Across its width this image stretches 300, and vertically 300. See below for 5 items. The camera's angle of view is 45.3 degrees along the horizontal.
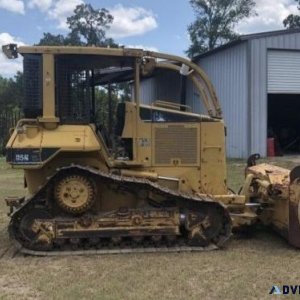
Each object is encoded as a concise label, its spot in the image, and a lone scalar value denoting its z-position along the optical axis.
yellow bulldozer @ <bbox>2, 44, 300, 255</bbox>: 4.53
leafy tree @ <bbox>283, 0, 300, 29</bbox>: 30.47
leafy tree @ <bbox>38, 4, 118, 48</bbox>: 40.55
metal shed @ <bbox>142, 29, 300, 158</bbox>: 13.68
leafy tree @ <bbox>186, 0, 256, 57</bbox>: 36.84
